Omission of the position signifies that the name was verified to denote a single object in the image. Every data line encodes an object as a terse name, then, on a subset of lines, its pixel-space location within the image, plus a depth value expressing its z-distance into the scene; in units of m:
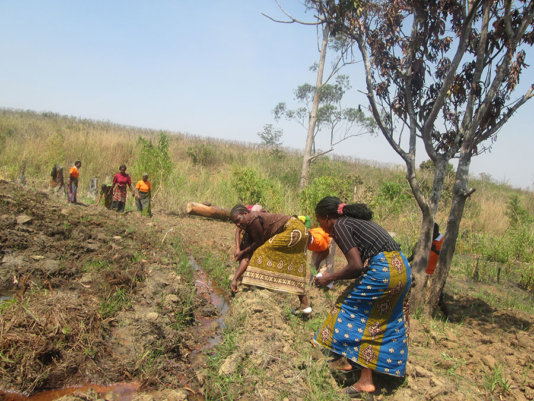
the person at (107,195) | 10.88
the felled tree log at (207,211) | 10.98
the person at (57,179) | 11.94
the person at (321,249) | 5.57
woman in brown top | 4.62
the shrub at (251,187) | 11.98
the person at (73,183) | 10.81
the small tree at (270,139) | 27.38
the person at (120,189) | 10.70
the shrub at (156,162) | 12.81
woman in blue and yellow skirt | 3.07
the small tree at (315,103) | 14.63
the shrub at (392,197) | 11.81
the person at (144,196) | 10.82
